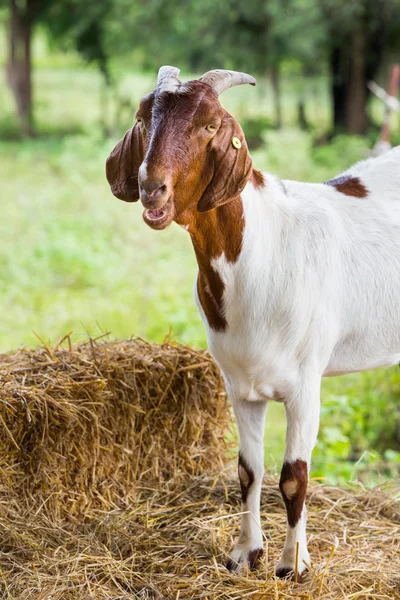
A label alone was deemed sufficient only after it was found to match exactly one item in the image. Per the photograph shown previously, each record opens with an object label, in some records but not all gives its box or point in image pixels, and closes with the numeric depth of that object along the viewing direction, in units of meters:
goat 2.55
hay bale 3.48
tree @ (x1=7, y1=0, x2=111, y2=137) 15.38
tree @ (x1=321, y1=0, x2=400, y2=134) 12.62
